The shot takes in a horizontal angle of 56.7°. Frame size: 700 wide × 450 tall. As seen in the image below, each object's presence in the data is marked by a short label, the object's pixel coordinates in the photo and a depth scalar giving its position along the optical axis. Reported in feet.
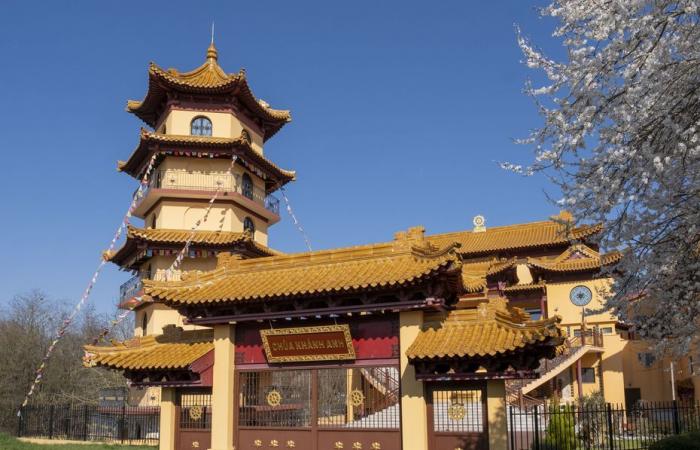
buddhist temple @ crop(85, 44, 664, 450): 42.19
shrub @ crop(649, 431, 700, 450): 40.24
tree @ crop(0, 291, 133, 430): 104.01
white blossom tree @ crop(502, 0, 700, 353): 24.18
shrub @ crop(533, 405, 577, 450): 58.39
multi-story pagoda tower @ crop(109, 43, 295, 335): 88.43
